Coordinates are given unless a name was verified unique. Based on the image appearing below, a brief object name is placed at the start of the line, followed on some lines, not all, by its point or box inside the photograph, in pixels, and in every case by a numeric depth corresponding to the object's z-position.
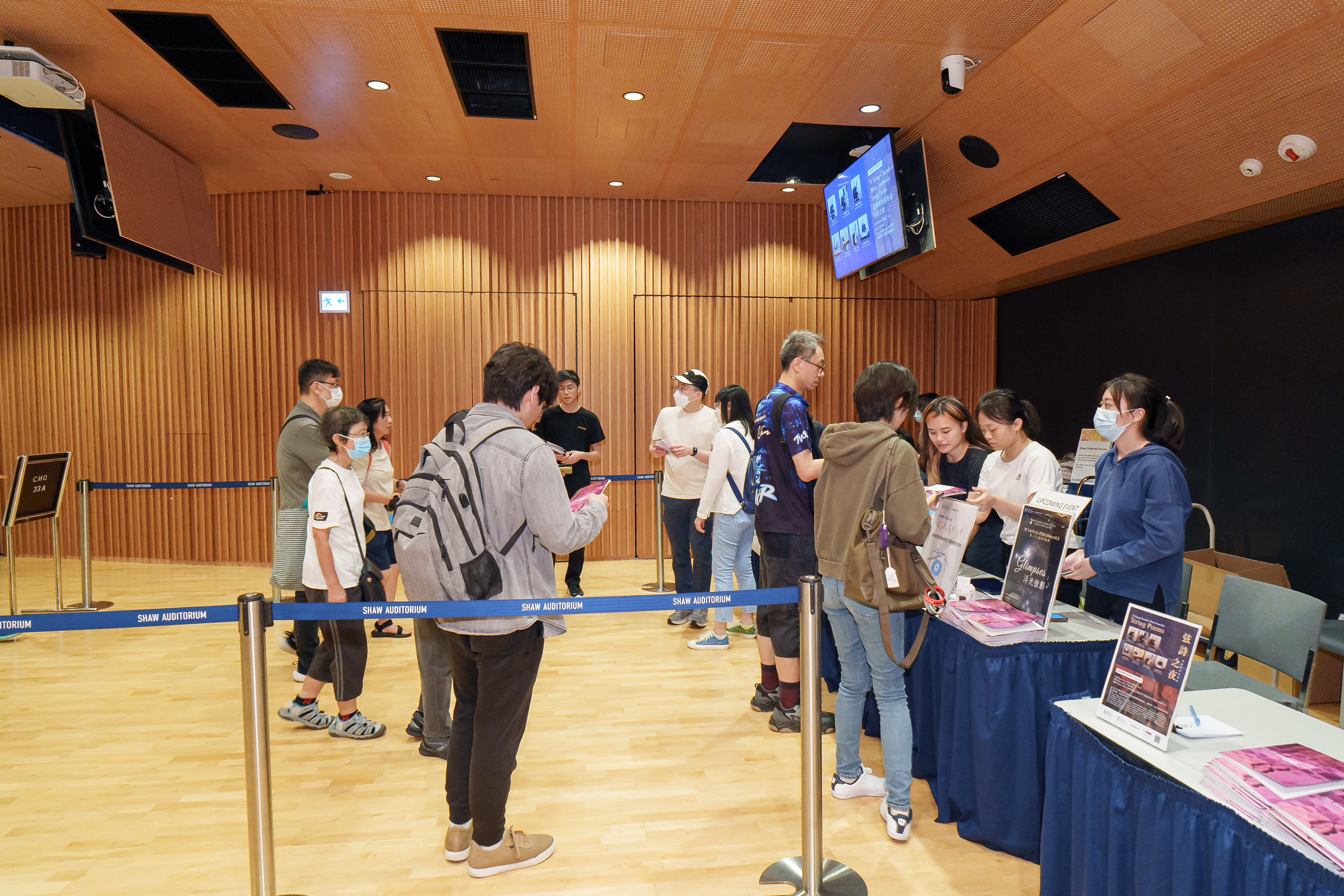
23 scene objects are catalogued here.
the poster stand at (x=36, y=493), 5.29
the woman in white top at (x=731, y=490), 4.27
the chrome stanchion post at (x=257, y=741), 2.11
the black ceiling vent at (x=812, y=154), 6.44
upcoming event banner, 2.43
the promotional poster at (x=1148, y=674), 1.67
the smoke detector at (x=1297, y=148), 3.74
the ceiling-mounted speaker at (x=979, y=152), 5.45
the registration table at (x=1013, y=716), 2.43
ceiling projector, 4.07
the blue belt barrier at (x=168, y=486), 6.01
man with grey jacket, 2.24
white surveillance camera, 4.57
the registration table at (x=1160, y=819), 1.39
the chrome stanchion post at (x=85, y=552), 5.74
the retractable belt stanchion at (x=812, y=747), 2.25
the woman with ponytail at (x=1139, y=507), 2.56
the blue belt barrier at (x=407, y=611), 2.10
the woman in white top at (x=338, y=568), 3.17
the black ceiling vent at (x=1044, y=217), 5.32
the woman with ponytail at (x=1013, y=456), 3.24
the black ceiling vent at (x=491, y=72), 4.55
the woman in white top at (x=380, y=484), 4.47
